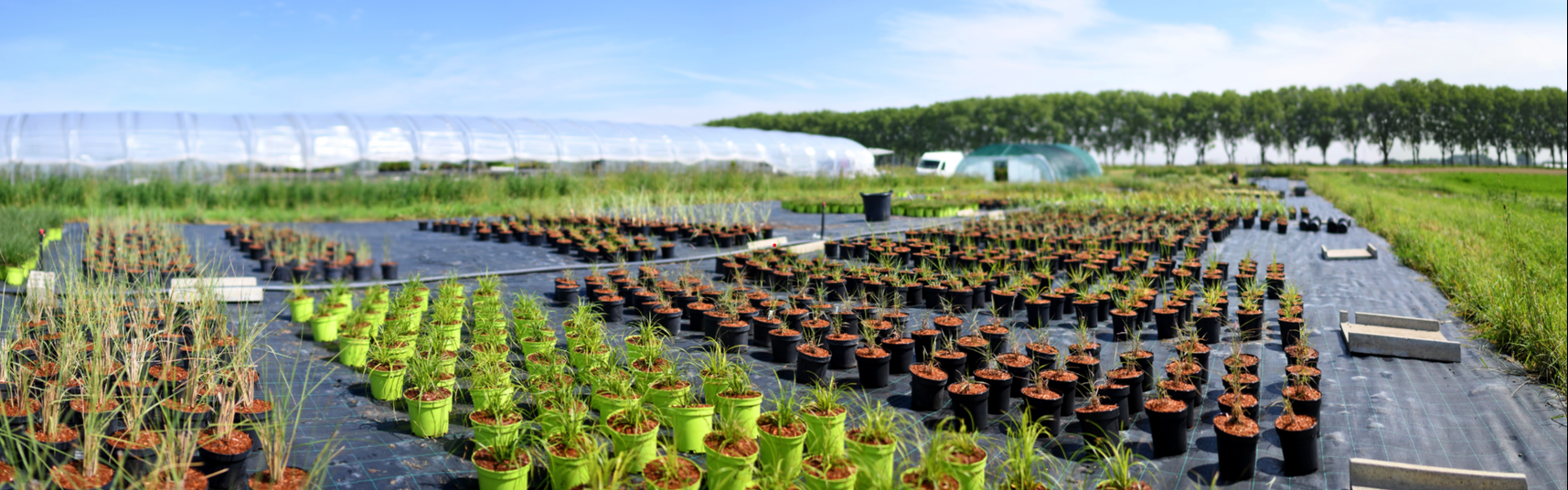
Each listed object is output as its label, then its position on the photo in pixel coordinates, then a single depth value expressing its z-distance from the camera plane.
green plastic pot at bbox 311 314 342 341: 5.39
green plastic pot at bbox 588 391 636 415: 3.51
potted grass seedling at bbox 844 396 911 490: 2.87
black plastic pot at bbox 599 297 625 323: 6.20
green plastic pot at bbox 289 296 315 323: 5.94
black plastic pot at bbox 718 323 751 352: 5.26
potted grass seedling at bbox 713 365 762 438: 3.49
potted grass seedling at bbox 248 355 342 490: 2.76
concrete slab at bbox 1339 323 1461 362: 4.84
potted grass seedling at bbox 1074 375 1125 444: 3.61
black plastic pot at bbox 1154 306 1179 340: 5.56
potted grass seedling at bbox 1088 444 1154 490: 2.70
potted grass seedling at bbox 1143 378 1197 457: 3.44
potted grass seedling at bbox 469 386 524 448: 3.11
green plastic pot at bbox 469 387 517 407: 3.31
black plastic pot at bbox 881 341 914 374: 4.75
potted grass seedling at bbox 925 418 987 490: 2.80
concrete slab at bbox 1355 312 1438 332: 5.41
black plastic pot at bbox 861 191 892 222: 14.42
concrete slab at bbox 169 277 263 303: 4.86
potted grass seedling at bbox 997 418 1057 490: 2.69
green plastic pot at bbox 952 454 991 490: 2.81
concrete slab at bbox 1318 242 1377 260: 9.30
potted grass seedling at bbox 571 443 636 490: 2.57
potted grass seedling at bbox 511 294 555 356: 4.62
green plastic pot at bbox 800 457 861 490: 2.74
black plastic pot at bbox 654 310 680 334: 5.75
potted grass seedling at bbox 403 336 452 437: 3.59
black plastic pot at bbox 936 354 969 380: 4.43
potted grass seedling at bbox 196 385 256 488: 2.91
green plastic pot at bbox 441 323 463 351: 4.76
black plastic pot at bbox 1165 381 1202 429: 3.76
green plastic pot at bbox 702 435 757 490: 2.90
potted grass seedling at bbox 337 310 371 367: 4.75
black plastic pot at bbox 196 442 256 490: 2.92
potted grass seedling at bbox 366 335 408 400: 4.12
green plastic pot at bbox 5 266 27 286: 6.96
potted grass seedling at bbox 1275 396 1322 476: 3.28
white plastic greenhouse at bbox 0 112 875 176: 19.62
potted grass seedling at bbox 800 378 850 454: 3.25
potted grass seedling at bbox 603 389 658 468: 3.10
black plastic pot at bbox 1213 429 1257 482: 3.22
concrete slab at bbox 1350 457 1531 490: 3.07
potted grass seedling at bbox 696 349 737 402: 3.85
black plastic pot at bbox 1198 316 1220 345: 5.37
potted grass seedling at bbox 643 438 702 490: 2.73
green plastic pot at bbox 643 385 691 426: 3.65
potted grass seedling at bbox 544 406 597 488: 2.89
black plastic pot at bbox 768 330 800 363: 5.01
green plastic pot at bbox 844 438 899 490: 2.80
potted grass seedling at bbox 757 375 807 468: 3.15
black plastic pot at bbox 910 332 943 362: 4.83
